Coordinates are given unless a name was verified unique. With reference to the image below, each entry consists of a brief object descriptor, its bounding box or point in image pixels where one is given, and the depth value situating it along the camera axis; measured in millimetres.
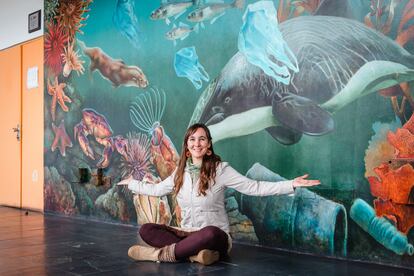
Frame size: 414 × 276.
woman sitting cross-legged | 2873
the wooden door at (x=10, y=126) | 5855
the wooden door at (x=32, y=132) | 5504
